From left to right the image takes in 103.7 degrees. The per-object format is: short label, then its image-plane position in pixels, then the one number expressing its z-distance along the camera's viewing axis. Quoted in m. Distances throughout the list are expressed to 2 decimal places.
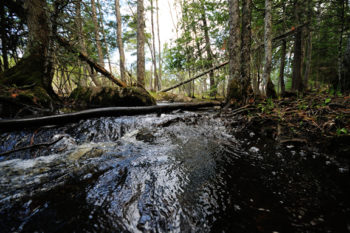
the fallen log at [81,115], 2.55
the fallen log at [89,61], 4.66
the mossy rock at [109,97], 5.34
